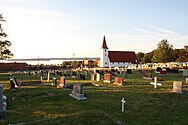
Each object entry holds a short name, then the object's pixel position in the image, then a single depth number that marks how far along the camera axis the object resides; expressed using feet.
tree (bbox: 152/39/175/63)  176.70
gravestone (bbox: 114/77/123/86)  60.45
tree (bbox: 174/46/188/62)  181.04
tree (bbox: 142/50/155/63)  222.44
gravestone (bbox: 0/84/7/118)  27.96
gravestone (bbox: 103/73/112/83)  68.67
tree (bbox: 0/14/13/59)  94.16
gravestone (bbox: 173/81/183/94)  45.82
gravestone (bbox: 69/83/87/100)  40.37
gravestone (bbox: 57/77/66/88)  56.35
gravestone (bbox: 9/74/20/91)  53.29
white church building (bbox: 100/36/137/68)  231.05
